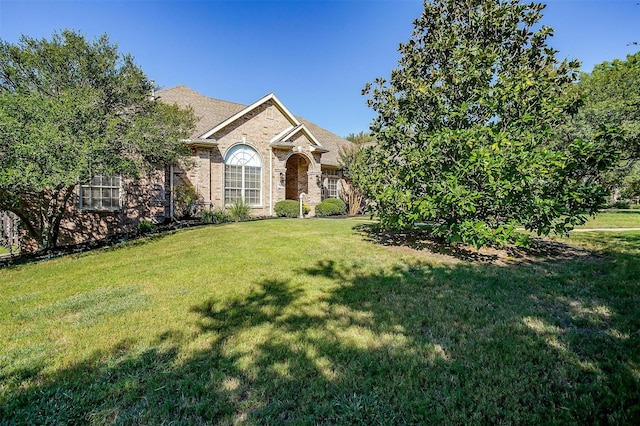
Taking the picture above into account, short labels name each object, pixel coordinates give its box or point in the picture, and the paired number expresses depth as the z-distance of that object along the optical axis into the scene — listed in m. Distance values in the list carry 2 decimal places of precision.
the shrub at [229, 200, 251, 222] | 15.66
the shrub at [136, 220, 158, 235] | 13.17
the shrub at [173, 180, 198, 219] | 15.22
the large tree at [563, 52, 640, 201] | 19.16
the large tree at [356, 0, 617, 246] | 5.90
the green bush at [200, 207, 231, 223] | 14.98
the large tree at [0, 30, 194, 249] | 7.20
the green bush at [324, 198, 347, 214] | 19.62
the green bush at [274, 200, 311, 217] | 17.58
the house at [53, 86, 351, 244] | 13.66
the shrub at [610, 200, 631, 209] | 30.36
